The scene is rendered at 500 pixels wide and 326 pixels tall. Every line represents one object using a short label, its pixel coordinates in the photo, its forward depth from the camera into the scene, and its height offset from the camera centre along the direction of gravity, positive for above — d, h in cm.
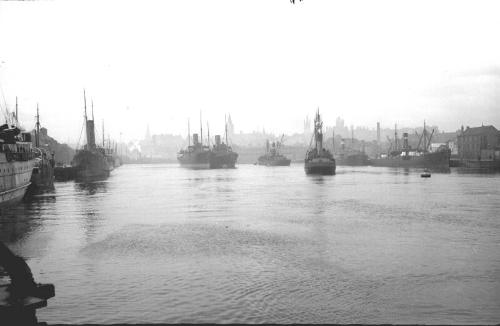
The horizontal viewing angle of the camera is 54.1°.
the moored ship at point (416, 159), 15275 -212
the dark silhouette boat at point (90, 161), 10791 +115
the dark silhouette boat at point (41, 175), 6183 -104
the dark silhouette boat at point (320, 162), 11662 -116
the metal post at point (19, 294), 1011 -281
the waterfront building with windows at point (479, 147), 13975 +126
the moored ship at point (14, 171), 4056 -18
